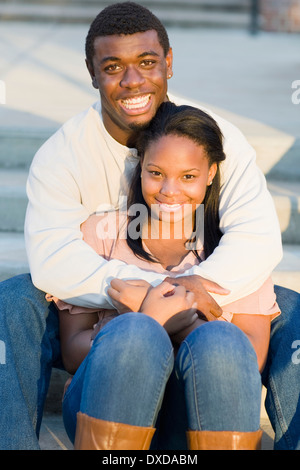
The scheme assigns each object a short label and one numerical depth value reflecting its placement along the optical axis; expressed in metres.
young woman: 2.24
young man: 2.45
